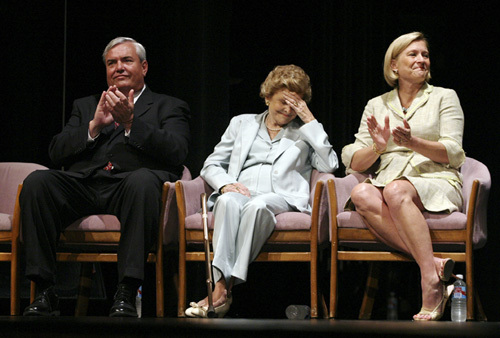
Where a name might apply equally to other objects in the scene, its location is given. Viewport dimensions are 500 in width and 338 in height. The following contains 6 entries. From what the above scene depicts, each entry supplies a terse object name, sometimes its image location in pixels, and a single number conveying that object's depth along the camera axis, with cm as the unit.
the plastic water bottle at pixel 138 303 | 721
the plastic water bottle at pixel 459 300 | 677
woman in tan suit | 638
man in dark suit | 643
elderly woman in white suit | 673
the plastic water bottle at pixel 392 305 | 839
